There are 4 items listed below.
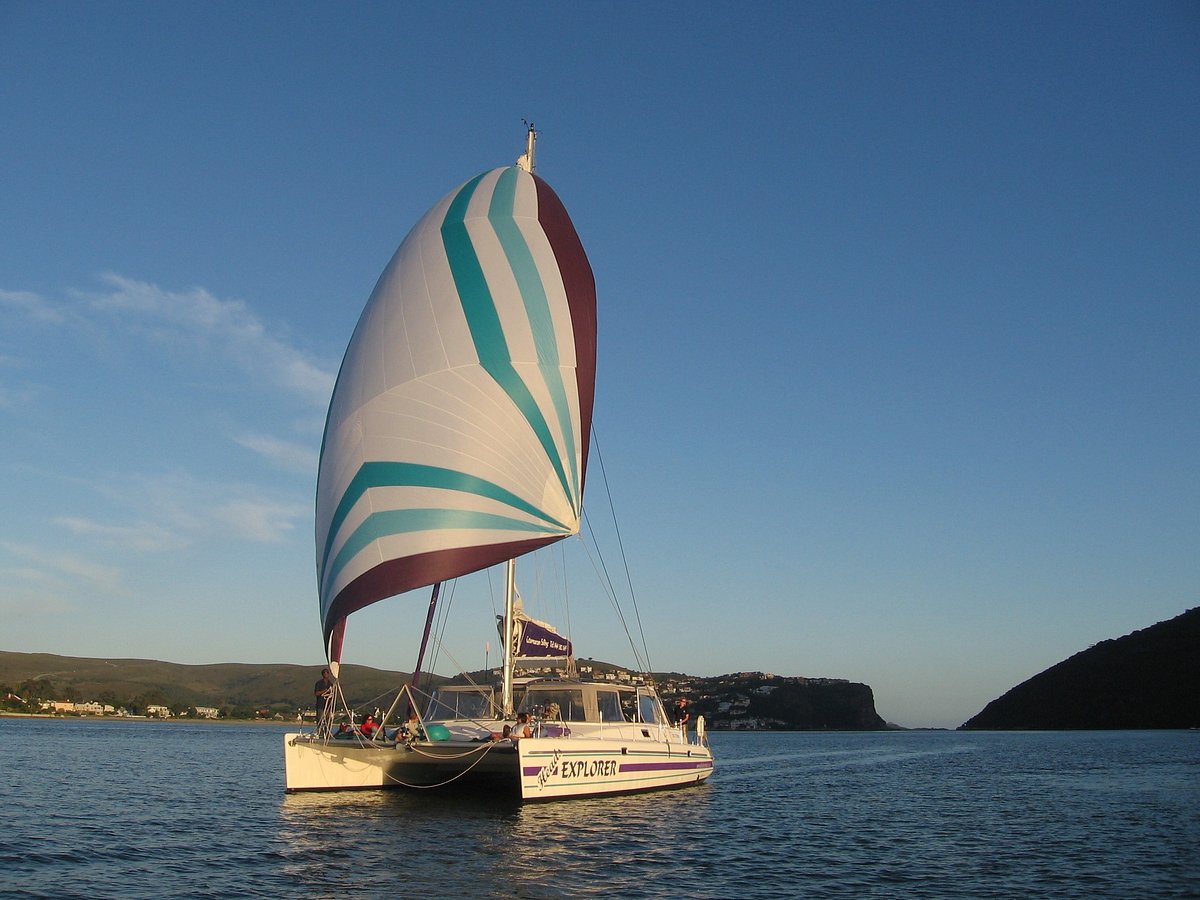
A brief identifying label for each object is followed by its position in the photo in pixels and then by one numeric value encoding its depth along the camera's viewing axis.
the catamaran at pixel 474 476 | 18.50
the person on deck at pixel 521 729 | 18.83
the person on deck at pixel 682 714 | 26.86
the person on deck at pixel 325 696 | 19.95
